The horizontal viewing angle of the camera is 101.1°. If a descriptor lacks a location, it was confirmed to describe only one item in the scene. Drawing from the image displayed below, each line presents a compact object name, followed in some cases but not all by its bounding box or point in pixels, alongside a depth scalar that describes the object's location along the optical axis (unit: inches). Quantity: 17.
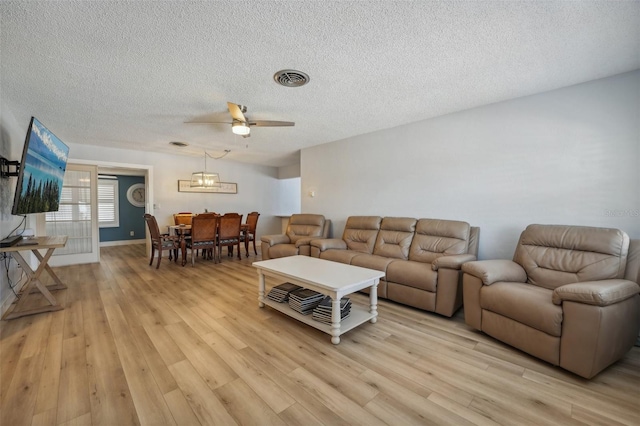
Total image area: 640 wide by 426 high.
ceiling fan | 113.5
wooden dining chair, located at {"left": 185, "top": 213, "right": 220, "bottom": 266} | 184.2
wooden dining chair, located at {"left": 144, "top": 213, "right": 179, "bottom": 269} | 182.2
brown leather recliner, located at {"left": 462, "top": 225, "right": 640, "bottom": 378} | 64.7
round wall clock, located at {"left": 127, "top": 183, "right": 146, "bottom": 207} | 289.6
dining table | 186.4
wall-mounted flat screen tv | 93.7
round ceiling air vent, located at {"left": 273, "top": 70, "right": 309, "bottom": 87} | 90.4
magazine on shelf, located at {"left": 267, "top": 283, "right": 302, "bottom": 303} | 105.6
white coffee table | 83.5
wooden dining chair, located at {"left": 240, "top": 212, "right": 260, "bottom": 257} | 228.4
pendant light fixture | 208.7
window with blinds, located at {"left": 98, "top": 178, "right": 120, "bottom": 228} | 274.1
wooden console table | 99.5
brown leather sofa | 102.6
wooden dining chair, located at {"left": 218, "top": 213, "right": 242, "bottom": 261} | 199.9
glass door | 185.5
